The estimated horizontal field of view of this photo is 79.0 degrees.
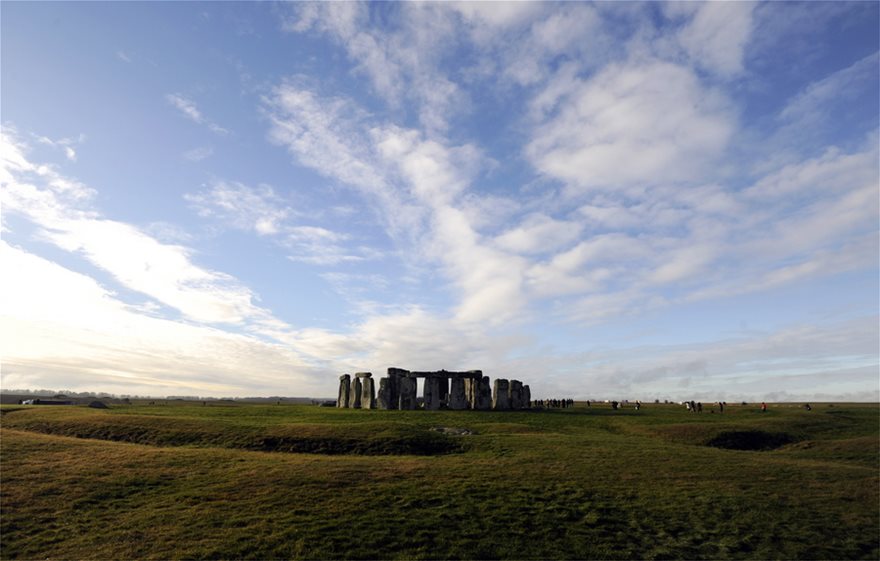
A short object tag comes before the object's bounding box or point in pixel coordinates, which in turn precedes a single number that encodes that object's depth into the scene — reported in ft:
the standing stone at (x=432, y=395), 172.86
